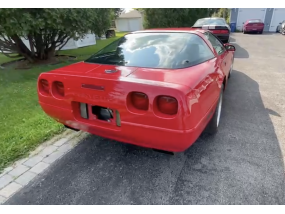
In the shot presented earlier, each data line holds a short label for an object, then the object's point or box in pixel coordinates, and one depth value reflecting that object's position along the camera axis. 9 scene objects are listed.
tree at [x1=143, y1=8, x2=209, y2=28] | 16.30
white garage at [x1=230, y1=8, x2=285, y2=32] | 18.95
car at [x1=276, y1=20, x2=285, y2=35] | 16.72
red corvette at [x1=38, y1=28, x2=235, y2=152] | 1.71
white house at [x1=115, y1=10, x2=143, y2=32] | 34.53
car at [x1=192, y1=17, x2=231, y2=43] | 8.98
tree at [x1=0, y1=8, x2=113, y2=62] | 5.49
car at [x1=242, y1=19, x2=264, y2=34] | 17.20
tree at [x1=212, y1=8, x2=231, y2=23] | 22.96
